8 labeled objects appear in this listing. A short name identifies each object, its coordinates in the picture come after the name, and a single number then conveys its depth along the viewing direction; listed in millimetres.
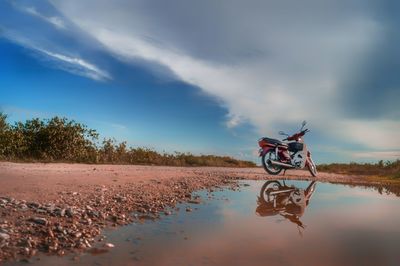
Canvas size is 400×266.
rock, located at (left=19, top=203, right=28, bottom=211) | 4754
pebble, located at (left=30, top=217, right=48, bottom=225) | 4262
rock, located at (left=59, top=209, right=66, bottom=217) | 4637
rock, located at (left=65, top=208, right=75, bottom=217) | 4660
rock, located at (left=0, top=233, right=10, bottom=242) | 3690
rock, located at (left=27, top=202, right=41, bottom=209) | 4941
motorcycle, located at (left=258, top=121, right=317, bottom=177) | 13750
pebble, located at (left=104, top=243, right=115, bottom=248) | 3842
